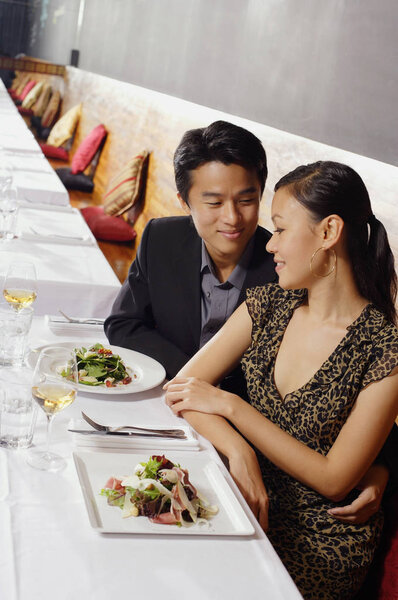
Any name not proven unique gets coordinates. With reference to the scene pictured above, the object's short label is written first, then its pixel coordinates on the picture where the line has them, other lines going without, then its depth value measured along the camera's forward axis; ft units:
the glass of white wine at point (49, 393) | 4.17
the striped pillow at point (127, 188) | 17.21
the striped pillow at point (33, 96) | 35.22
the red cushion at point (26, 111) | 34.83
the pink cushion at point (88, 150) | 22.66
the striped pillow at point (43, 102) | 34.14
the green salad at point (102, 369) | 5.43
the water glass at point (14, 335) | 5.15
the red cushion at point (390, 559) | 5.24
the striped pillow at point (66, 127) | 27.50
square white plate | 3.77
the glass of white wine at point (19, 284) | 6.26
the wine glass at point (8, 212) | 8.86
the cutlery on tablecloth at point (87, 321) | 6.59
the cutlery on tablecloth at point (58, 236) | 9.57
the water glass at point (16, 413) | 4.32
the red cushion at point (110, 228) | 16.34
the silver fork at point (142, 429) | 4.69
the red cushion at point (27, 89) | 37.88
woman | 5.22
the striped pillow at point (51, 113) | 32.65
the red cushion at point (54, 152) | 26.94
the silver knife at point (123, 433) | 4.61
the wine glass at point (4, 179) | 9.01
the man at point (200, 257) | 6.86
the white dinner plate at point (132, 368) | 5.25
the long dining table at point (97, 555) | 3.26
